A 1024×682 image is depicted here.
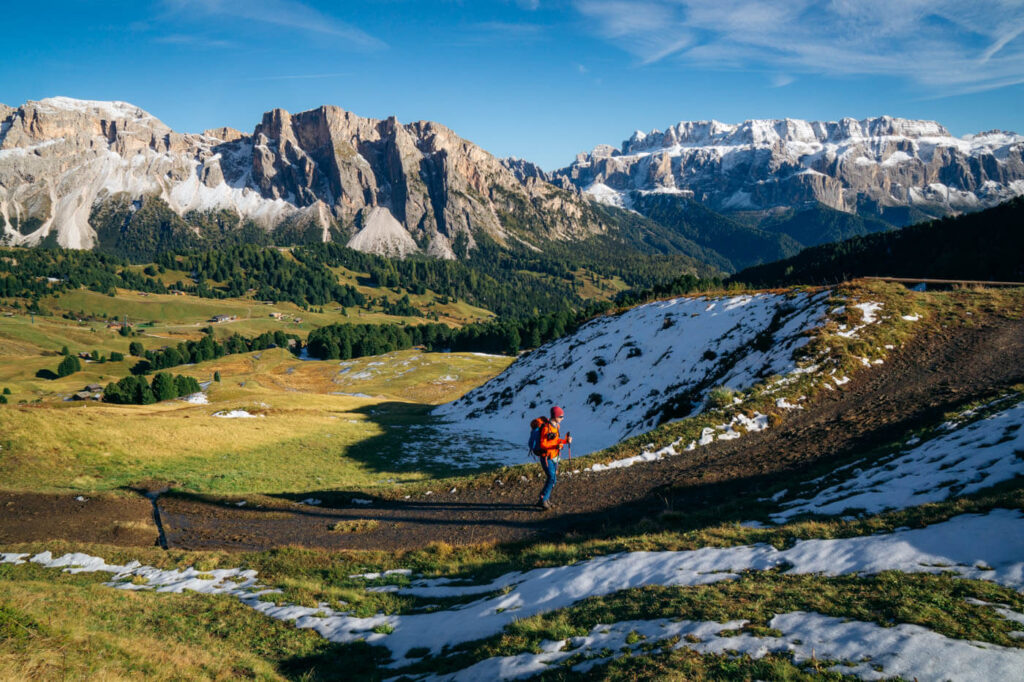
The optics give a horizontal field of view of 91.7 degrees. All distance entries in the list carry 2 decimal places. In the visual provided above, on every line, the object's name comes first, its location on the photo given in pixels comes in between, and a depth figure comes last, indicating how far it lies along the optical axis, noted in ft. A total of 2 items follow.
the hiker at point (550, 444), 59.53
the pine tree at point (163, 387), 298.76
